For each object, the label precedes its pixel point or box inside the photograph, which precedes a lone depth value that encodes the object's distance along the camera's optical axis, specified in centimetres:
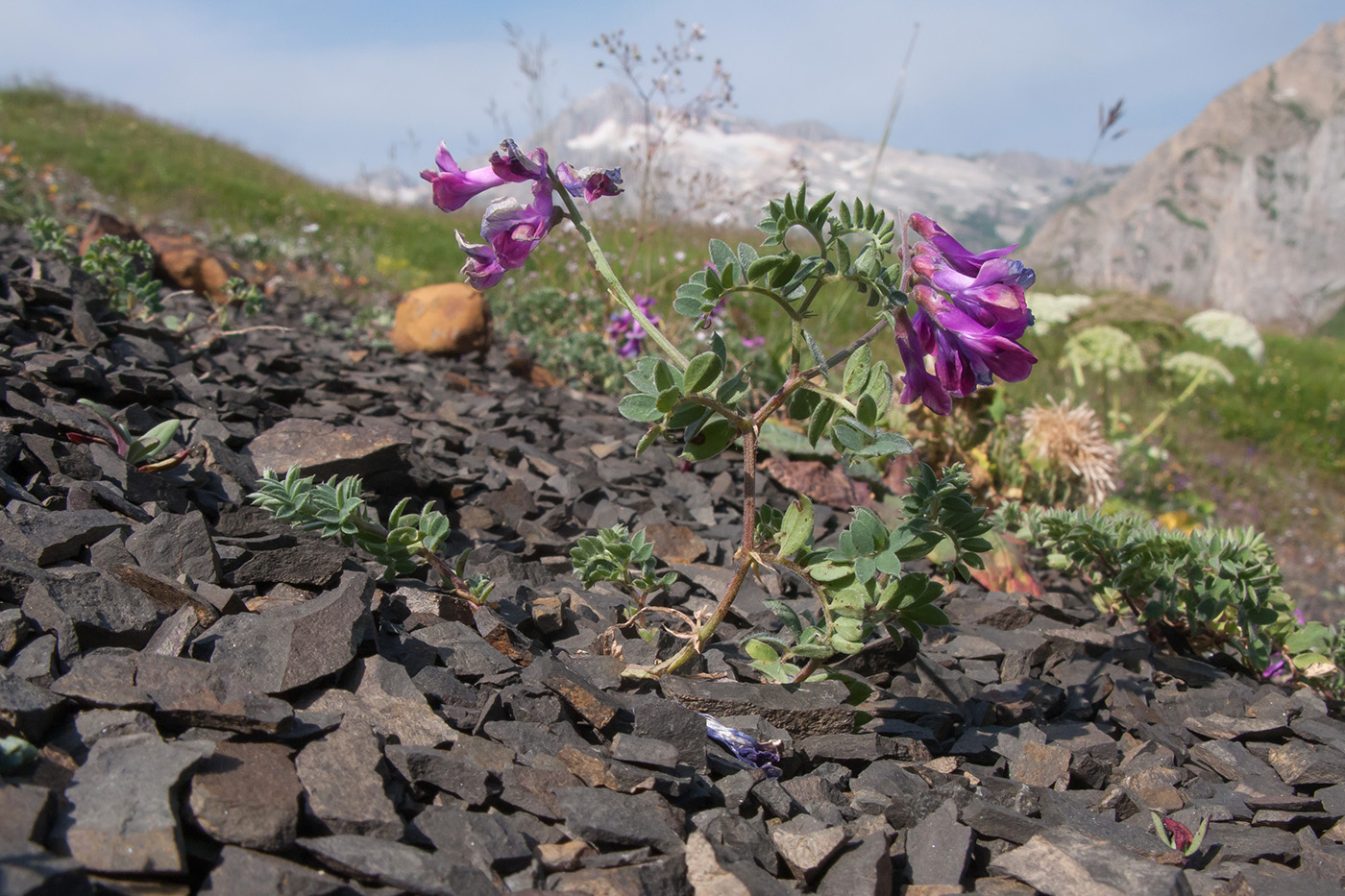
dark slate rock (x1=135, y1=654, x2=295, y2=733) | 22
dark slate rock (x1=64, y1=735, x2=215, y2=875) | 18
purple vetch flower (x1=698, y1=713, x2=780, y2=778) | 25
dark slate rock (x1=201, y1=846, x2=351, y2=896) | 19
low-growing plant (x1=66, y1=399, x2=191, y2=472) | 32
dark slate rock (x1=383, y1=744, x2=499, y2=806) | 22
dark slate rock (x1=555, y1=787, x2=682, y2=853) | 22
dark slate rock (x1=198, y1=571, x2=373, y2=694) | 24
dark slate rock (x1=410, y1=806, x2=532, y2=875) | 21
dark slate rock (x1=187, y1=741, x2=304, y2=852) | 20
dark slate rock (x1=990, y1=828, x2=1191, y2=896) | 22
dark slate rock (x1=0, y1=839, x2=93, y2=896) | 17
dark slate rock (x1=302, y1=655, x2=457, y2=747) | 24
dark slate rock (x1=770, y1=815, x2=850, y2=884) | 22
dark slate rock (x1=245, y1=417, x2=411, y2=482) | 35
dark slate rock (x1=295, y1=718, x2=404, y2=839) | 21
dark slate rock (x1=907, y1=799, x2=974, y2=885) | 23
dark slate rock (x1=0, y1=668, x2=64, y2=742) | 20
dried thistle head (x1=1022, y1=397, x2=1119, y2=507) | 54
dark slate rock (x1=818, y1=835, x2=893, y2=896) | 22
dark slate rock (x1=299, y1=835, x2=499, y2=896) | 20
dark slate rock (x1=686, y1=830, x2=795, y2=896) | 21
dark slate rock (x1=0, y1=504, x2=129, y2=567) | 26
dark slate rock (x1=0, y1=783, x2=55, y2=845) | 18
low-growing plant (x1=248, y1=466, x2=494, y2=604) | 28
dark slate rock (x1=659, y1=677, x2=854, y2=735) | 26
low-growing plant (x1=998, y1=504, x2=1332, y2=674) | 33
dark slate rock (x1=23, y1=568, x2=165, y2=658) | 24
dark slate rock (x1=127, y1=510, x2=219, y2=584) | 27
